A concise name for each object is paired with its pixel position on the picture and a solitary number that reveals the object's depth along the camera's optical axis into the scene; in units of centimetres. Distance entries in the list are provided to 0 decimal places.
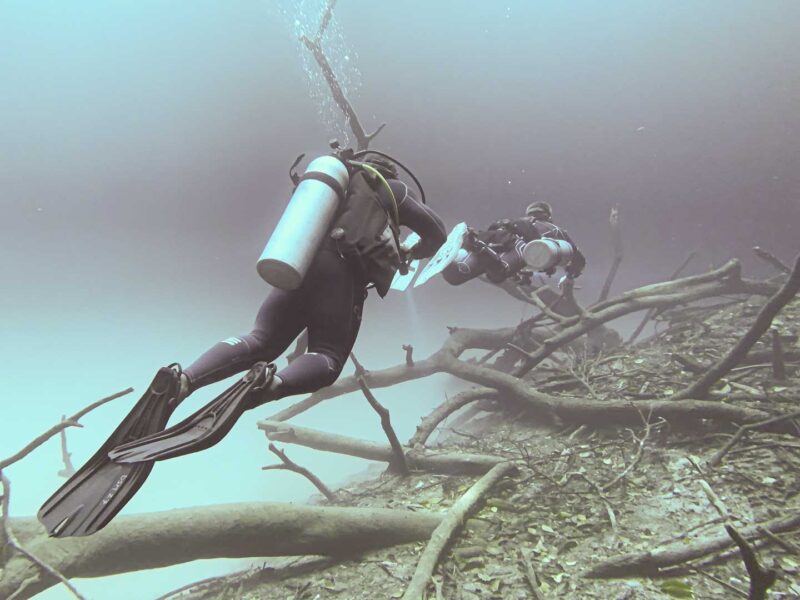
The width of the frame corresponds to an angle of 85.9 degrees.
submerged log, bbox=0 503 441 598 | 368
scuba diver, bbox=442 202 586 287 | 514
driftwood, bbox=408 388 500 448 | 634
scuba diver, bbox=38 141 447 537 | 208
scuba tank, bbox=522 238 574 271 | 517
